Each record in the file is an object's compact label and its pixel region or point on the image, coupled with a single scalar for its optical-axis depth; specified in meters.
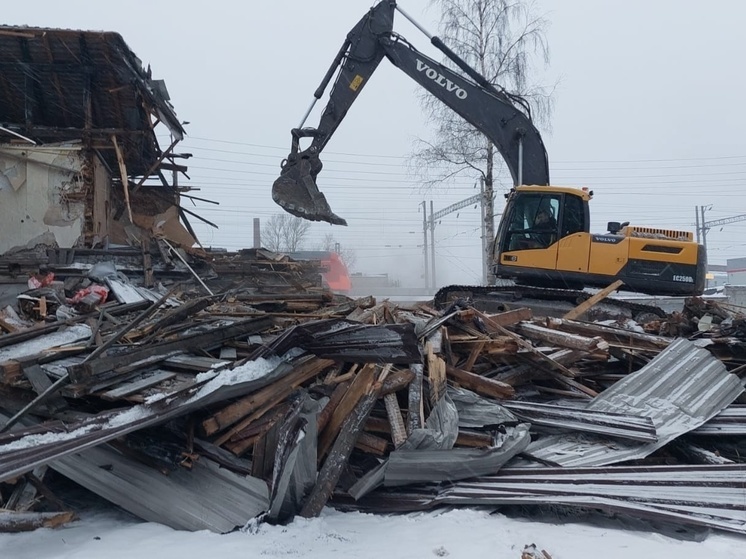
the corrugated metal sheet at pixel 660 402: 4.80
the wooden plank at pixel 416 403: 4.71
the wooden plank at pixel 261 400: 4.38
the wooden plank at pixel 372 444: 4.68
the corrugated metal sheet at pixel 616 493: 3.88
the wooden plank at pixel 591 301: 9.06
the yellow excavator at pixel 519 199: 9.98
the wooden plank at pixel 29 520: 3.78
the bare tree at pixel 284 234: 55.25
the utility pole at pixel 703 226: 44.80
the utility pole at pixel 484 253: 25.73
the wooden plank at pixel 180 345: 4.43
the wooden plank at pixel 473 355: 6.00
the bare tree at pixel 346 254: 64.56
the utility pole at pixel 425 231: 48.44
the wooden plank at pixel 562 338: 6.12
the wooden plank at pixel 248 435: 4.39
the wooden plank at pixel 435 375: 5.11
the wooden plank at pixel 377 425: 4.84
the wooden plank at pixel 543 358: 6.06
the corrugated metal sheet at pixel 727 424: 5.08
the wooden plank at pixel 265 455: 4.19
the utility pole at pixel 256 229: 44.57
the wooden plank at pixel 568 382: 6.12
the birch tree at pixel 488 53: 20.42
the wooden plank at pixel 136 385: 4.41
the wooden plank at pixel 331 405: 4.69
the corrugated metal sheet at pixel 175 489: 4.06
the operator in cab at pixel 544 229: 10.07
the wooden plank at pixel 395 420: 4.57
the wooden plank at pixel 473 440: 4.72
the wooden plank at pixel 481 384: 5.55
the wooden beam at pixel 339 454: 4.22
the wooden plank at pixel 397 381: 4.96
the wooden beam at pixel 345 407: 4.68
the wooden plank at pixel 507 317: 6.76
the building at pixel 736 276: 43.97
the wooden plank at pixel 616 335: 6.74
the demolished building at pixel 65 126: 12.45
